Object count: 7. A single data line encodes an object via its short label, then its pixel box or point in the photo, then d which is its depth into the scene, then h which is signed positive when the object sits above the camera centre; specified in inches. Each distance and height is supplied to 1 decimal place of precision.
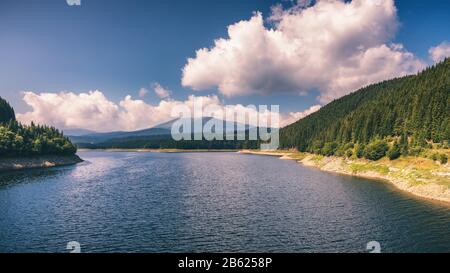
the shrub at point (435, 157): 3069.9 -132.7
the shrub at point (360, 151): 4314.5 -111.5
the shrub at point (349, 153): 4611.2 -150.9
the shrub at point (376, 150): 3978.8 -89.3
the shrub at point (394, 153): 3722.9 -116.7
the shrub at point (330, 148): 5409.0 -101.3
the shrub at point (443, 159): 2942.9 -145.6
